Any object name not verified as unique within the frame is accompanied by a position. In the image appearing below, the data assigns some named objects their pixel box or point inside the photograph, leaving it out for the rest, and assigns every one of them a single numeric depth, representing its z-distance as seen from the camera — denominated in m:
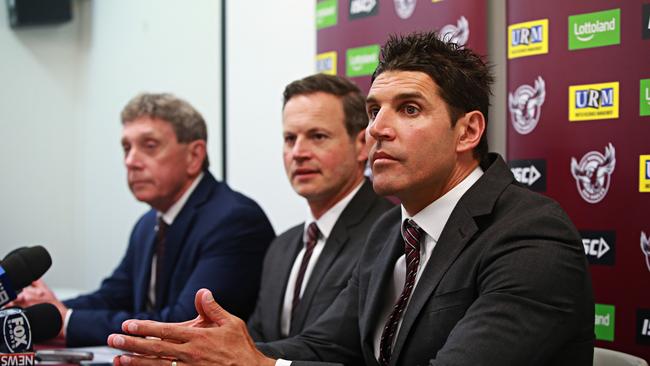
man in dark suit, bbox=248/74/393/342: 2.58
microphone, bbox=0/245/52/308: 2.14
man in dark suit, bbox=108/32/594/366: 1.97
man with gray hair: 2.81
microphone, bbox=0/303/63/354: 2.15
